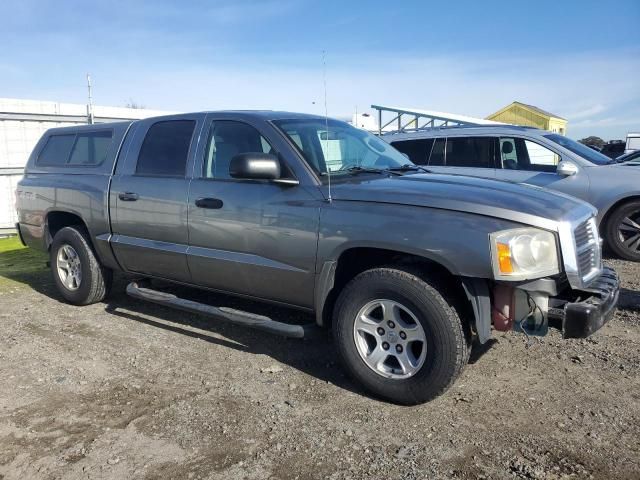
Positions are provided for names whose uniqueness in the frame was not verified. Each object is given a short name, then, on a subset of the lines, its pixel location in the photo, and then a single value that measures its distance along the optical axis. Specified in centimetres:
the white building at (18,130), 1238
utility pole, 1296
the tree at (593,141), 3247
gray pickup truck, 322
